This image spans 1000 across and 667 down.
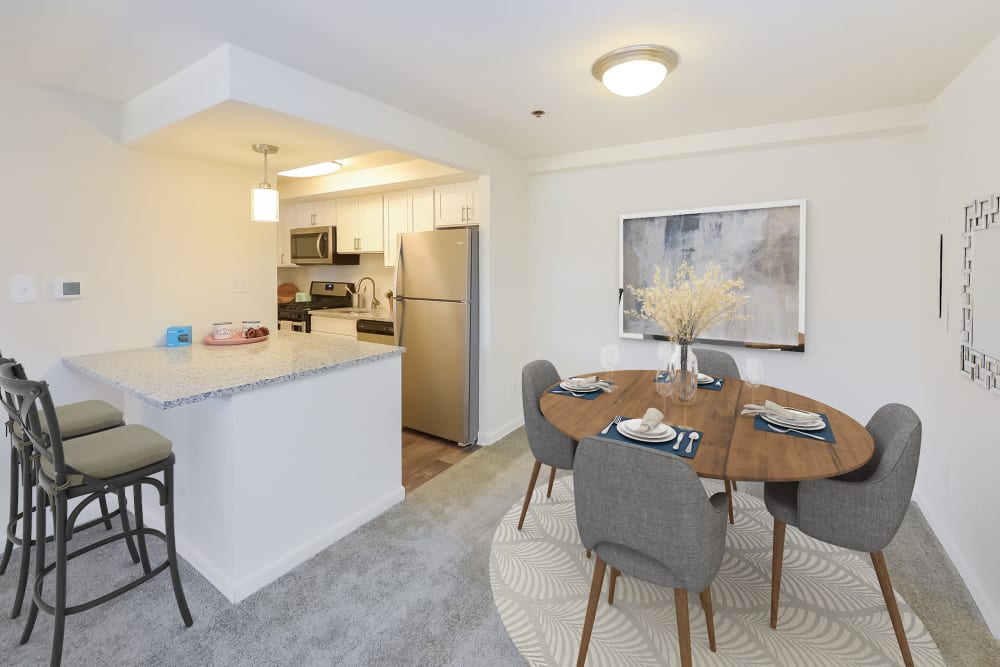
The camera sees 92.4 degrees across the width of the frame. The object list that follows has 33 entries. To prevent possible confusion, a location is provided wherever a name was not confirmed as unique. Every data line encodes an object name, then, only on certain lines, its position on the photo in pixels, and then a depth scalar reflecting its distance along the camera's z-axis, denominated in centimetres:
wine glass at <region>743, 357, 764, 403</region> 220
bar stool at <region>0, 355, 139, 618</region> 183
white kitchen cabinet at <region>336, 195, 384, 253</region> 468
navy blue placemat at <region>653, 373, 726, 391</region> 253
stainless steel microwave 507
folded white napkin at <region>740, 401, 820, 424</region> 192
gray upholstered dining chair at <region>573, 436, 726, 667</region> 138
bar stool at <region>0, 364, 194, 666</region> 156
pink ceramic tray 293
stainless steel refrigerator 369
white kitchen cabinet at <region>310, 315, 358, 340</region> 463
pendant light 276
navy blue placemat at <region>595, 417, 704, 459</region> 166
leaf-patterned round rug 171
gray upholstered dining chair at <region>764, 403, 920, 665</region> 159
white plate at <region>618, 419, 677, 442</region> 173
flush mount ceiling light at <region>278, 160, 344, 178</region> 413
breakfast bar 200
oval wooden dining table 153
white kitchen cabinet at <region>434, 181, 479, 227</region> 392
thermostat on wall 245
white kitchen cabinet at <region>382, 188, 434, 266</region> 427
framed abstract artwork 312
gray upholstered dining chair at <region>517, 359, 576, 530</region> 235
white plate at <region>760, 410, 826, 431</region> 183
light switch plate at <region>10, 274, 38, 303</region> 232
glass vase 228
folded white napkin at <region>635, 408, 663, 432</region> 180
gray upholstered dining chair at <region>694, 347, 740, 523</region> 294
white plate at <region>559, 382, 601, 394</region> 240
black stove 514
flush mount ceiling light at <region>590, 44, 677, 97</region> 206
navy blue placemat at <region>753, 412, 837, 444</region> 177
